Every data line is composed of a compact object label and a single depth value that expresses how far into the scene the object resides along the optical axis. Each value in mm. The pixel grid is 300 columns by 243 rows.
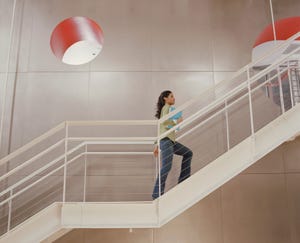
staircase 4598
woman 3514
